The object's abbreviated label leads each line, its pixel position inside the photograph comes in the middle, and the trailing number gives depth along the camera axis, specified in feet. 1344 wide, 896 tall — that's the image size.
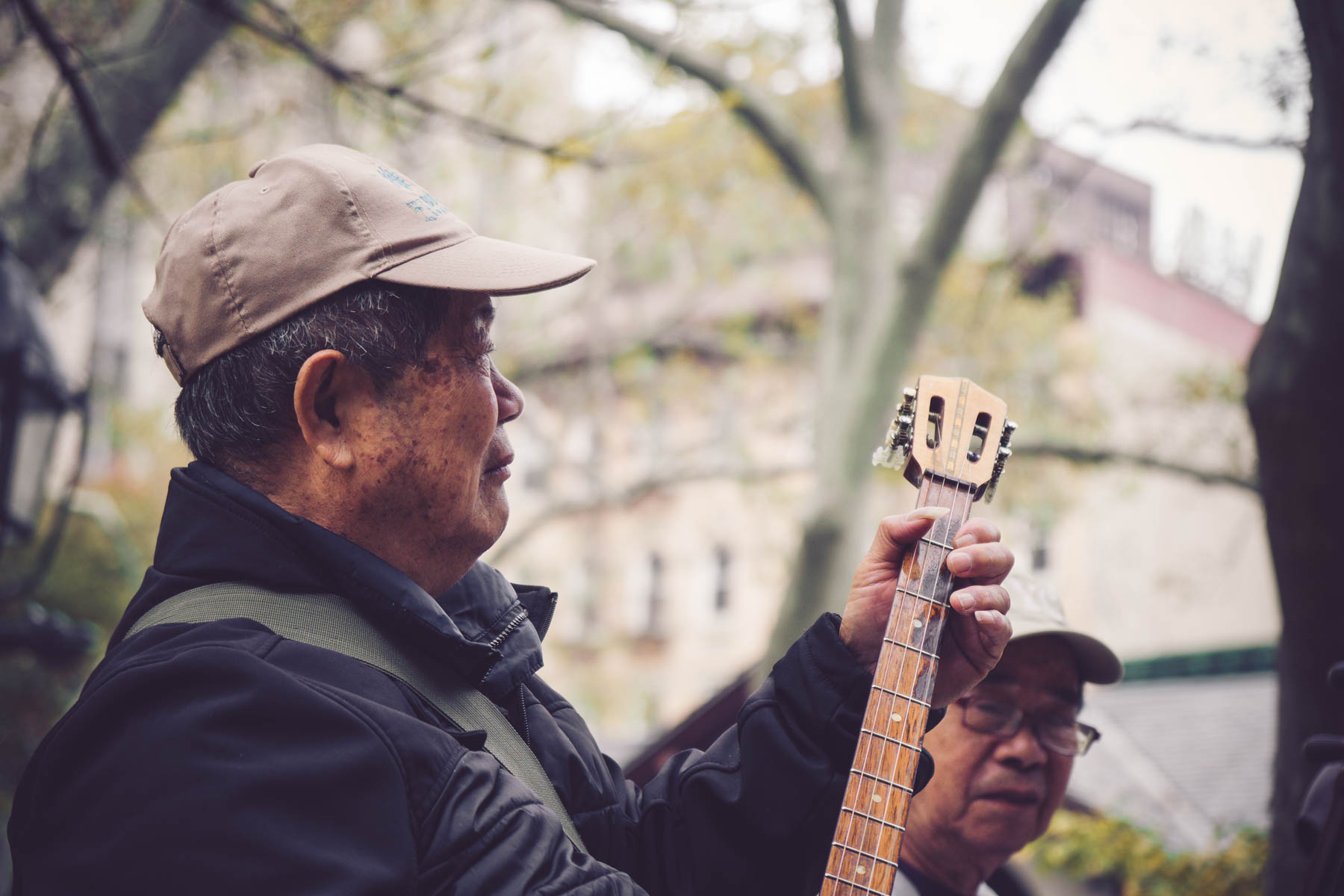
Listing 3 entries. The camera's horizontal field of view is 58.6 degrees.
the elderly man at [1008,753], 8.54
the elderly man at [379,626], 4.25
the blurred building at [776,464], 39.32
